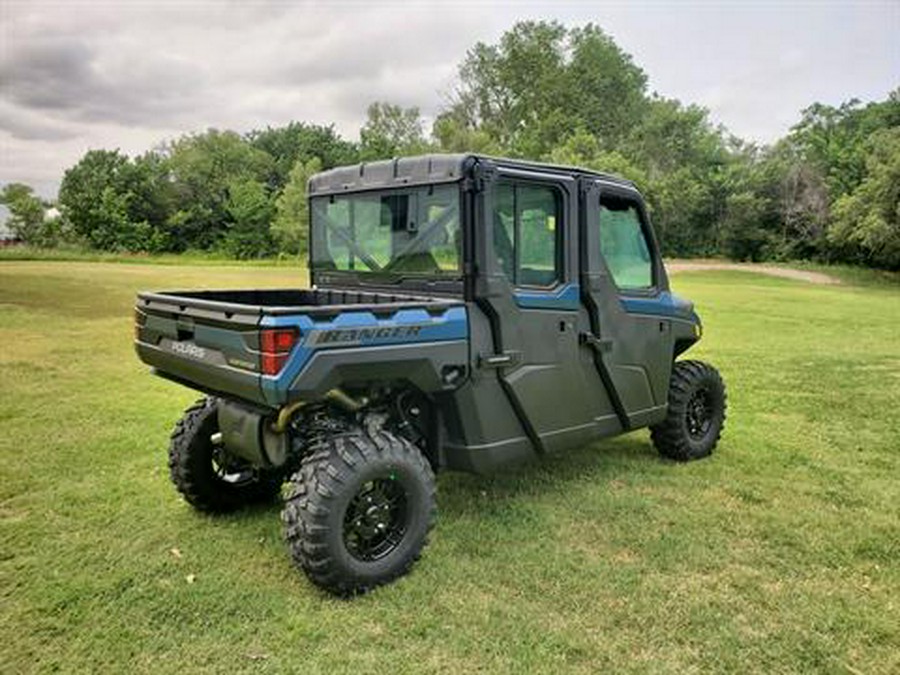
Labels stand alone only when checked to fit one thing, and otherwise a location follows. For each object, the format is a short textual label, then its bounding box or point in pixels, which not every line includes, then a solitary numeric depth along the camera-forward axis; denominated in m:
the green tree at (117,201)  54.44
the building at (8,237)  48.82
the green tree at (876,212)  31.23
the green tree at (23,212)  54.22
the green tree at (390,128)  59.75
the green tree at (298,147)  65.00
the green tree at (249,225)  53.60
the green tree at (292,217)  46.25
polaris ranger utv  3.32
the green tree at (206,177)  57.72
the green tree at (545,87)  67.88
